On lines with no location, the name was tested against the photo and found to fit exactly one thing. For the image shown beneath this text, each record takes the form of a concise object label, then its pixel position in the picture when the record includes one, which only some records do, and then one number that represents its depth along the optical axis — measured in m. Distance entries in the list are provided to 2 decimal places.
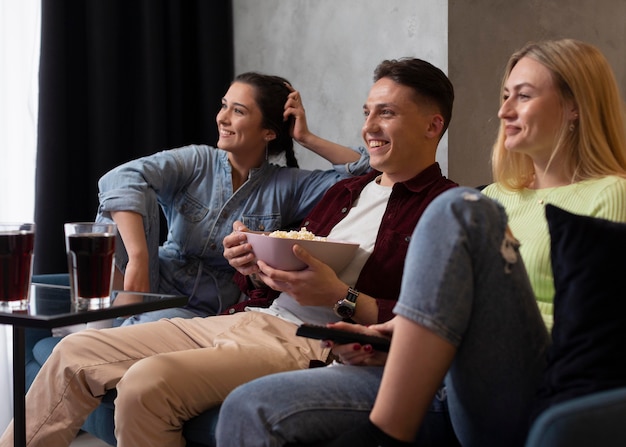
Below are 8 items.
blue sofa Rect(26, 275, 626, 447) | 1.13
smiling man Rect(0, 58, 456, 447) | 1.69
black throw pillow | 1.19
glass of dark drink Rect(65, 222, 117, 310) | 1.50
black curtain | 3.04
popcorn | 1.79
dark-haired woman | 2.43
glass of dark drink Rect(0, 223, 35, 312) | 1.50
